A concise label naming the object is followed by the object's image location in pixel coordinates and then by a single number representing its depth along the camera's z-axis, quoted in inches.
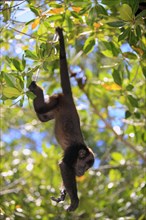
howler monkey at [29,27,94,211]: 277.7
